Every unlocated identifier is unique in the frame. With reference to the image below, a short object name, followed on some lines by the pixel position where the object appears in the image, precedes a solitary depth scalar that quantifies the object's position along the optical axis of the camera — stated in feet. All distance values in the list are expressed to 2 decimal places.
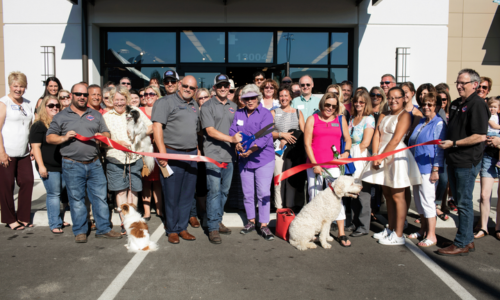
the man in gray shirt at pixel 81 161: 15.61
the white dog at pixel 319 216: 14.96
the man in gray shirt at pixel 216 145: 16.24
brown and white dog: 14.85
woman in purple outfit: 16.31
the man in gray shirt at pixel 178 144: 15.61
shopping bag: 16.29
